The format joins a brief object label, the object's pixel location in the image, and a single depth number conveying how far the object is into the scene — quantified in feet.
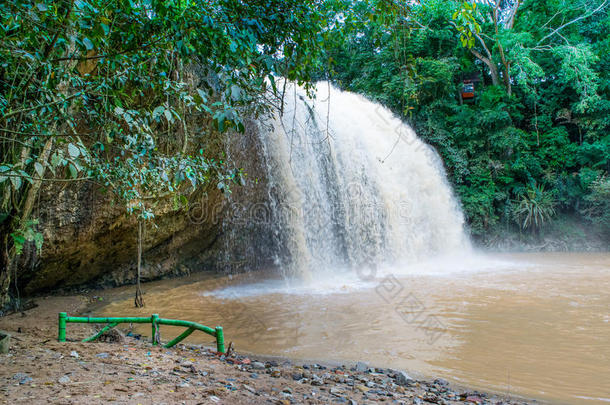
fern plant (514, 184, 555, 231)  43.57
